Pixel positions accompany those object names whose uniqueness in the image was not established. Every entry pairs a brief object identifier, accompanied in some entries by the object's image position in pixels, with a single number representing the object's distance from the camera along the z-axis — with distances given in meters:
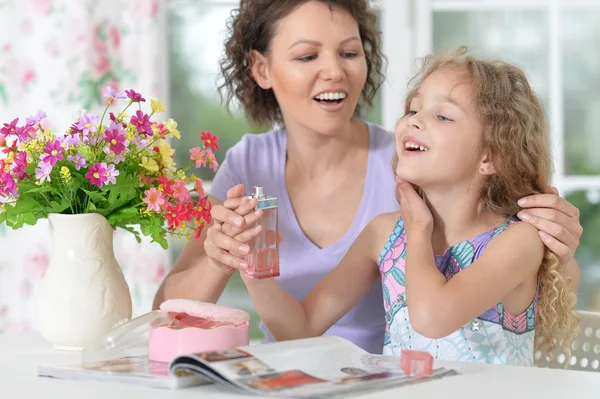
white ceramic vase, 1.76
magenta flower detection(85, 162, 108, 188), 1.71
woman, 2.13
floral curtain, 2.88
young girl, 1.84
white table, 1.46
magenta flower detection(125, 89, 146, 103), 1.76
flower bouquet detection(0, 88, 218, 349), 1.74
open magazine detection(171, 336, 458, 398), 1.44
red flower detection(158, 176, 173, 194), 1.77
